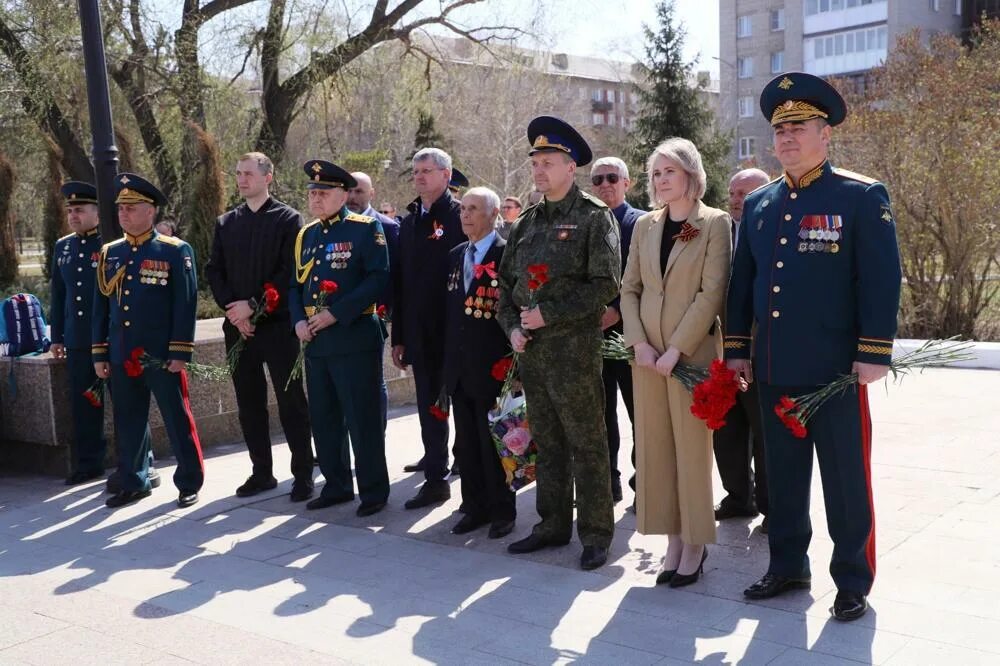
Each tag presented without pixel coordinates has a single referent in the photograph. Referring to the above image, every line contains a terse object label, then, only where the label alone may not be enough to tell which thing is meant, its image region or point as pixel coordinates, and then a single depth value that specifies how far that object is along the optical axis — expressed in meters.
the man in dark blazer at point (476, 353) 5.46
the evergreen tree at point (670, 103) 24.25
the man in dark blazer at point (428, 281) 6.09
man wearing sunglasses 5.86
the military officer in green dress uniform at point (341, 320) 6.06
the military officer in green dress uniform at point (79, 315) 7.08
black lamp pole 7.01
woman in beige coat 4.56
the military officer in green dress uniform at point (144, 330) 6.47
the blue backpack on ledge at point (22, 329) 7.55
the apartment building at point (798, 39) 46.16
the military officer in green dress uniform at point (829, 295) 4.06
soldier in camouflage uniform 4.84
